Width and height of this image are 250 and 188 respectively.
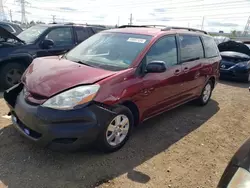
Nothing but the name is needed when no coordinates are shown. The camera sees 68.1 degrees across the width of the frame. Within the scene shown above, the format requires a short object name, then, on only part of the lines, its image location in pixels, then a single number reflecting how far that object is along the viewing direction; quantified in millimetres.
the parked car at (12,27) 7304
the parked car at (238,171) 1254
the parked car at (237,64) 6690
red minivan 2142
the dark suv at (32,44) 4214
